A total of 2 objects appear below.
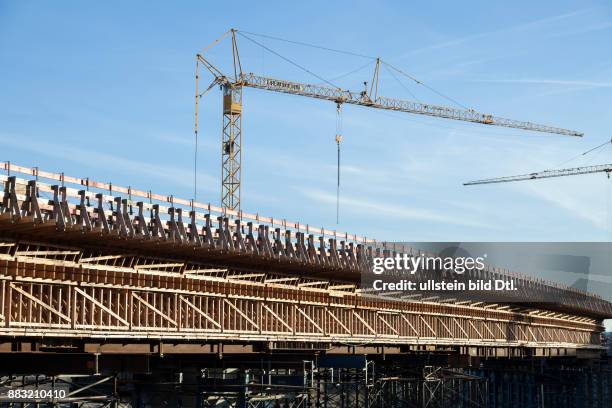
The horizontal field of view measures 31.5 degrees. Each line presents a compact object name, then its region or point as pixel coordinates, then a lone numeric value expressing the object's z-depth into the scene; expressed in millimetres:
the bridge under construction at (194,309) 40594
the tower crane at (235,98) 127312
